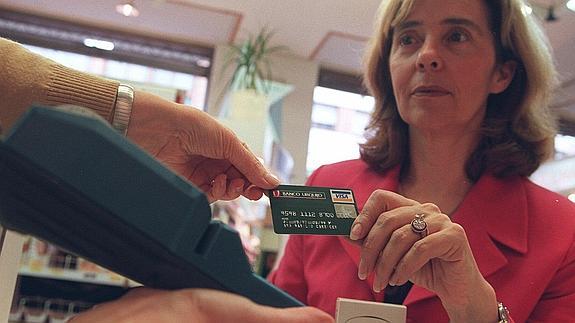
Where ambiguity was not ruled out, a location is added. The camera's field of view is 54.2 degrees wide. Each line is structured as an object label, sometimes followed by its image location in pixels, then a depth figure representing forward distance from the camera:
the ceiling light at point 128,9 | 3.60
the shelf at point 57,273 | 1.96
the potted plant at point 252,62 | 3.55
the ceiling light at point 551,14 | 3.18
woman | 0.93
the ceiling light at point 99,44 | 4.09
